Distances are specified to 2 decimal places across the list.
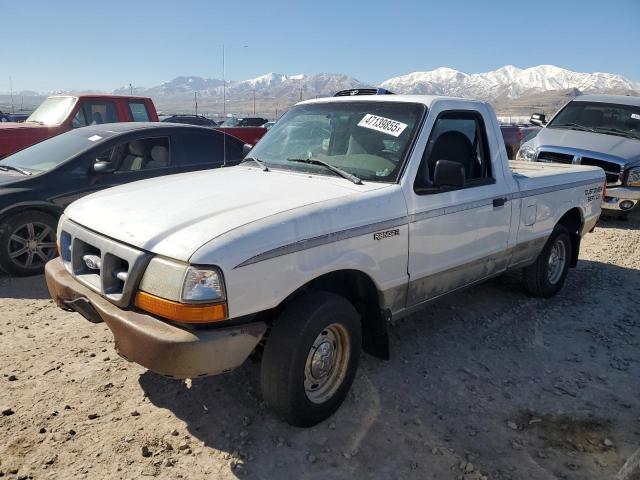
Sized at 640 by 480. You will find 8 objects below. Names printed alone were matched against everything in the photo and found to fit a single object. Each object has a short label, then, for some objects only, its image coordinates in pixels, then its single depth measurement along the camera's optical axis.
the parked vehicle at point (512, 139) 13.27
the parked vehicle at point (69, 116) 8.23
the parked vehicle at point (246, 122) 26.58
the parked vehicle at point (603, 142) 8.28
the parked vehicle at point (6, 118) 24.12
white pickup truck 2.46
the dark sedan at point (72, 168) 5.32
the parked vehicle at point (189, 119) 20.09
